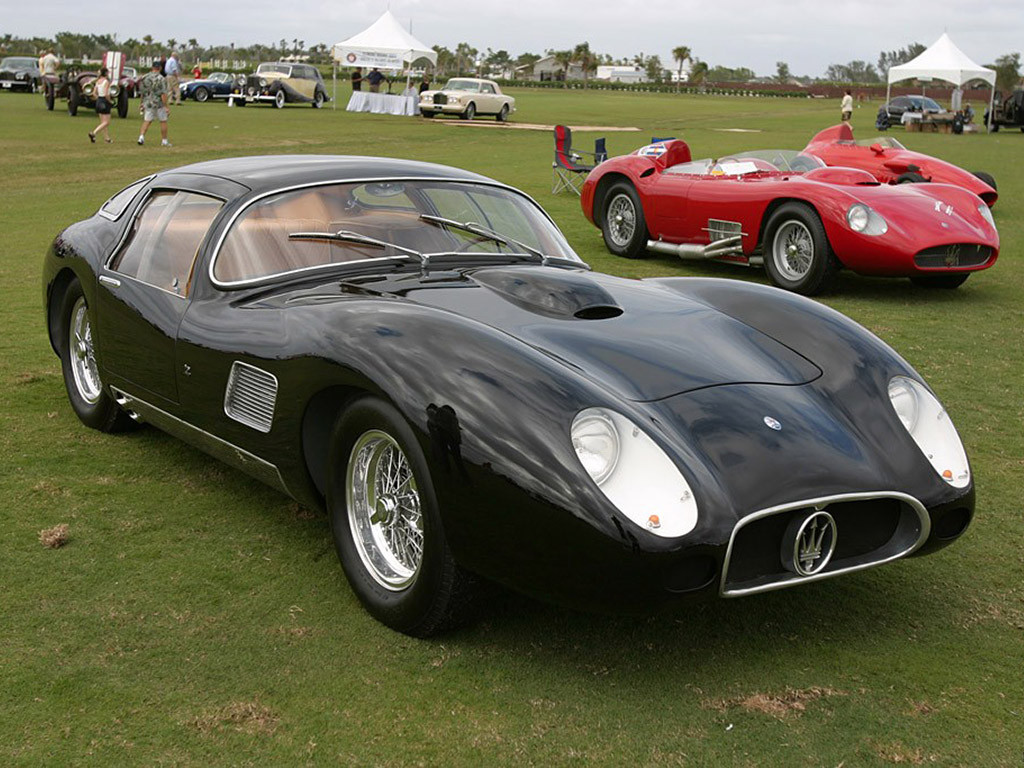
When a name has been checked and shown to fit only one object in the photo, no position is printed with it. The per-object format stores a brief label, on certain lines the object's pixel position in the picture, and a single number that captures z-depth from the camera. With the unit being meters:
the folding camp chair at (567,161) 16.85
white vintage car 38.41
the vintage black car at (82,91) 30.64
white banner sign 41.59
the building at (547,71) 145.90
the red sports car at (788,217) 9.12
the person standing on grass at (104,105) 22.21
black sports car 3.00
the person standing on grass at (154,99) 21.89
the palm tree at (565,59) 154.75
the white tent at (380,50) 41.62
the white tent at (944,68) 41.97
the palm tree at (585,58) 150.00
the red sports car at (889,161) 13.24
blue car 46.69
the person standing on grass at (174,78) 40.78
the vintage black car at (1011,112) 39.51
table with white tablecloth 39.88
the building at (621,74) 158.00
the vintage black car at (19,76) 42.41
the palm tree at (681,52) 155.38
